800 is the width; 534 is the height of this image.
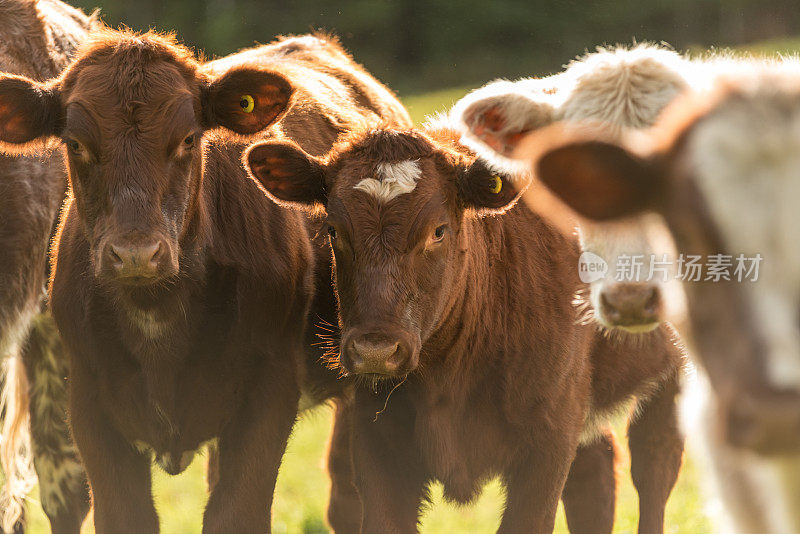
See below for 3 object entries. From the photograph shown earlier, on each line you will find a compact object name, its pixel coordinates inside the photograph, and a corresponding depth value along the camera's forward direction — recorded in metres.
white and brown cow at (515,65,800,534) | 4.87
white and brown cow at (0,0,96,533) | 12.29
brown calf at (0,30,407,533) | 10.10
